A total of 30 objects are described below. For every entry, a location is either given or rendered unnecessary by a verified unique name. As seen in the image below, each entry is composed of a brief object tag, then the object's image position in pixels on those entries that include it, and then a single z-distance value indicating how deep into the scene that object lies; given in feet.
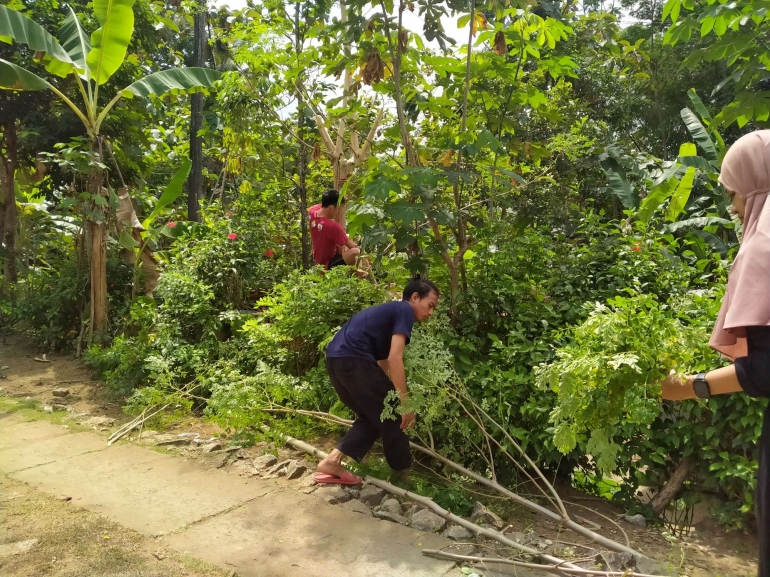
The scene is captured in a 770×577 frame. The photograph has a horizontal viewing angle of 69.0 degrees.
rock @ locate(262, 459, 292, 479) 12.35
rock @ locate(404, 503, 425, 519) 10.50
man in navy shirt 11.59
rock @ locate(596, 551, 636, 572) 8.48
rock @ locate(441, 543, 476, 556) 9.04
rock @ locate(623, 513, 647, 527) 10.73
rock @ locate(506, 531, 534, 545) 9.38
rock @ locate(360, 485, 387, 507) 11.17
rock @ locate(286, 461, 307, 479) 12.25
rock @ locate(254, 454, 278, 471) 12.69
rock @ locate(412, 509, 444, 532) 9.92
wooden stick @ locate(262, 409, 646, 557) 9.19
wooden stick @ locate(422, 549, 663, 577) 8.00
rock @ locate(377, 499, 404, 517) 10.66
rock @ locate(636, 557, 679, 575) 8.46
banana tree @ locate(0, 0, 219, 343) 18.72
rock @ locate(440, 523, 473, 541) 9.57
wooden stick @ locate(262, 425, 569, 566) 8.91
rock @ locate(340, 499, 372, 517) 10.66
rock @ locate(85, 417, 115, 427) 16.01
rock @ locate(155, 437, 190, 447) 14.35
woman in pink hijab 5.31
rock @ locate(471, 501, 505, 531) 10.20
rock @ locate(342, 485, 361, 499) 11.34
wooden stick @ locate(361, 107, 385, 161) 19.40
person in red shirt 18.67
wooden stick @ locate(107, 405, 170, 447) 14.49
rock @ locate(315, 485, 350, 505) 11.11
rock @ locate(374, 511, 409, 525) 10.23
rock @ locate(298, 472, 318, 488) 11.82
